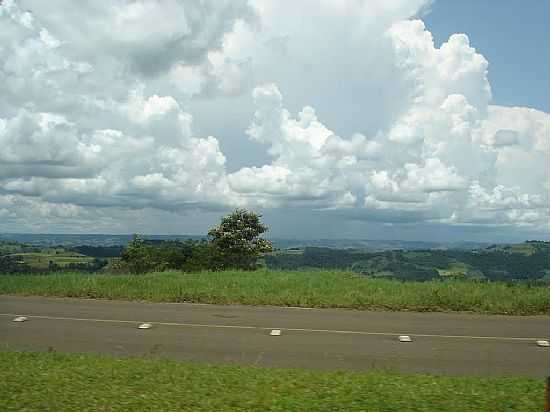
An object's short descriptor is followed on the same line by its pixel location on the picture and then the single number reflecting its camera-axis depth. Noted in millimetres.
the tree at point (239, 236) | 43750
